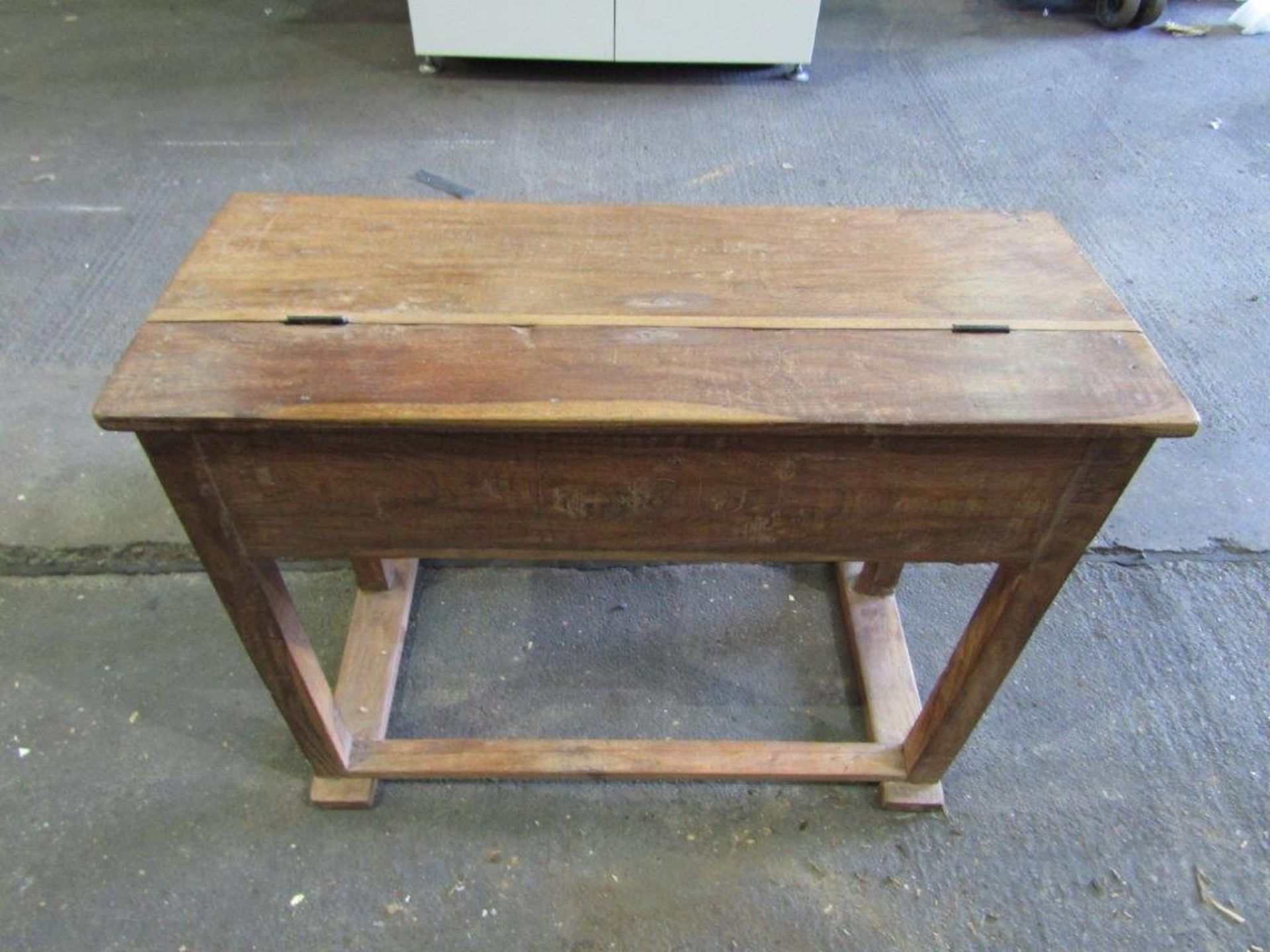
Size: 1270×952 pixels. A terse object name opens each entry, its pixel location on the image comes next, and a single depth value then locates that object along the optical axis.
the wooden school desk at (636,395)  0.75
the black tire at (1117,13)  3.20
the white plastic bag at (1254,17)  3.22
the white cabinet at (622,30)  2.69
